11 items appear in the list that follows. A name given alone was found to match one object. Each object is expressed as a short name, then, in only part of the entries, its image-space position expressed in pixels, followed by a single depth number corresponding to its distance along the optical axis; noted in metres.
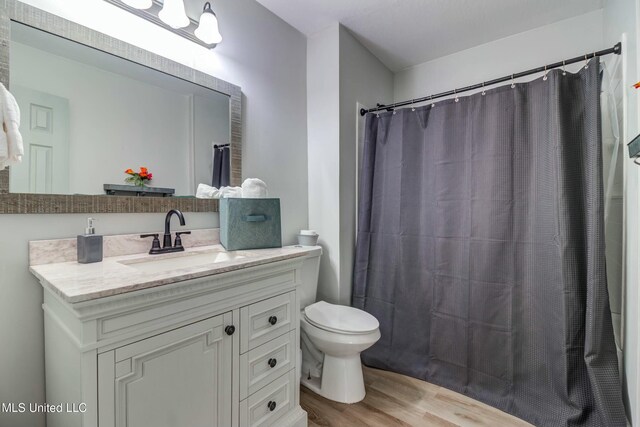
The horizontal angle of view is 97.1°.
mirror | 1.01
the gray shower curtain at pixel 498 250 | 1.42
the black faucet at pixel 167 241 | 1.26
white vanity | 0.77
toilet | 1.54
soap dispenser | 1.04
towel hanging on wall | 0.81
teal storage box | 1.41
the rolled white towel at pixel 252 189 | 1.49
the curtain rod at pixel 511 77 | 1.36
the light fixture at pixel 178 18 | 1.24
